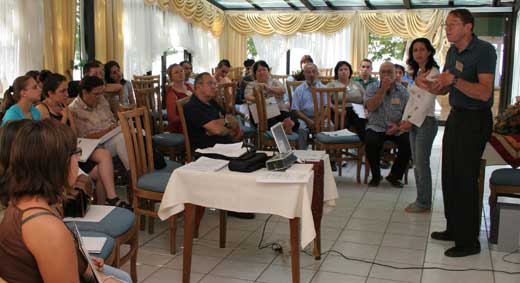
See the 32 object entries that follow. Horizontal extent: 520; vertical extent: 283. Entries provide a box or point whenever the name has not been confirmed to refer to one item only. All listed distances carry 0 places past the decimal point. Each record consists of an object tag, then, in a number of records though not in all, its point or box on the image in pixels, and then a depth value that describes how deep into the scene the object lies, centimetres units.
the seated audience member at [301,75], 735
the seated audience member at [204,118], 384
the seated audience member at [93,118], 407
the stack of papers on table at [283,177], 248
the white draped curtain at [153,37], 782
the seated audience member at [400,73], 660
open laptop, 266
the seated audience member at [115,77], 582
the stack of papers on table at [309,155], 295
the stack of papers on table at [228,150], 289
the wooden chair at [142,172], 319
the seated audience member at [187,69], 729
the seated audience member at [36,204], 131
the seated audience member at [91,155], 366
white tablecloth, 248
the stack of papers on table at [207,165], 269
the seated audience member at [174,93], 489
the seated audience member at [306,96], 573
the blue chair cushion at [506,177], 334
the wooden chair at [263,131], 519
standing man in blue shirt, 302
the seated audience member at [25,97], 352
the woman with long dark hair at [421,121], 388
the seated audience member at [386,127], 497
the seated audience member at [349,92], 588
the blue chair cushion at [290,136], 526
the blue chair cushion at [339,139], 511
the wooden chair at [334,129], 512
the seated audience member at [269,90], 564
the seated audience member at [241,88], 695
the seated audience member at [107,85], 504
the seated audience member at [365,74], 643
